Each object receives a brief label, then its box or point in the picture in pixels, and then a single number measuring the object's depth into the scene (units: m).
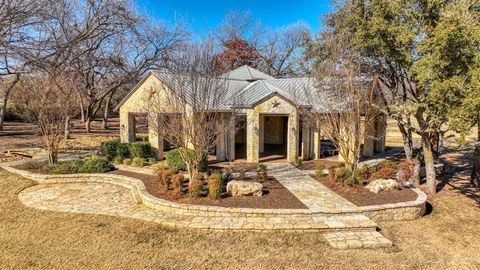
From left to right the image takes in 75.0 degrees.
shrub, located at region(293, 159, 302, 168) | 17.78
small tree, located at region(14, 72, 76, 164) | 17.25
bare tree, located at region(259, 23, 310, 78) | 48.94
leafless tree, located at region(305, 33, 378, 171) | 13.46
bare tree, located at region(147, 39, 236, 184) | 12.88
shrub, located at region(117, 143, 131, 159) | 19.20
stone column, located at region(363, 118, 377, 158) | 21.27
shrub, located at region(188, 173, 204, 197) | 11.92
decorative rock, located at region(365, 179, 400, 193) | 12.87
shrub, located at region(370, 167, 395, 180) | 14.20
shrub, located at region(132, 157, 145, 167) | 17.58
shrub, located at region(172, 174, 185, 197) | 11.99
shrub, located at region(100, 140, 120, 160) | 19.53
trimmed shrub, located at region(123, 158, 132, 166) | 17.88
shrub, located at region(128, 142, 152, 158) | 18.84
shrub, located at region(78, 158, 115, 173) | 16.08
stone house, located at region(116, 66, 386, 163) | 18.55
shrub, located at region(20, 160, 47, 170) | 17.25
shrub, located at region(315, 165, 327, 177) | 15.48
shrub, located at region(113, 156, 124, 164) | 18.62
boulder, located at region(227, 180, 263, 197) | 12.13
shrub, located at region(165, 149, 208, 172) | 16.56
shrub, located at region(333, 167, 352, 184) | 13.77
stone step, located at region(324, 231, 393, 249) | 8.92
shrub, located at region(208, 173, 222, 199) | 11.75
